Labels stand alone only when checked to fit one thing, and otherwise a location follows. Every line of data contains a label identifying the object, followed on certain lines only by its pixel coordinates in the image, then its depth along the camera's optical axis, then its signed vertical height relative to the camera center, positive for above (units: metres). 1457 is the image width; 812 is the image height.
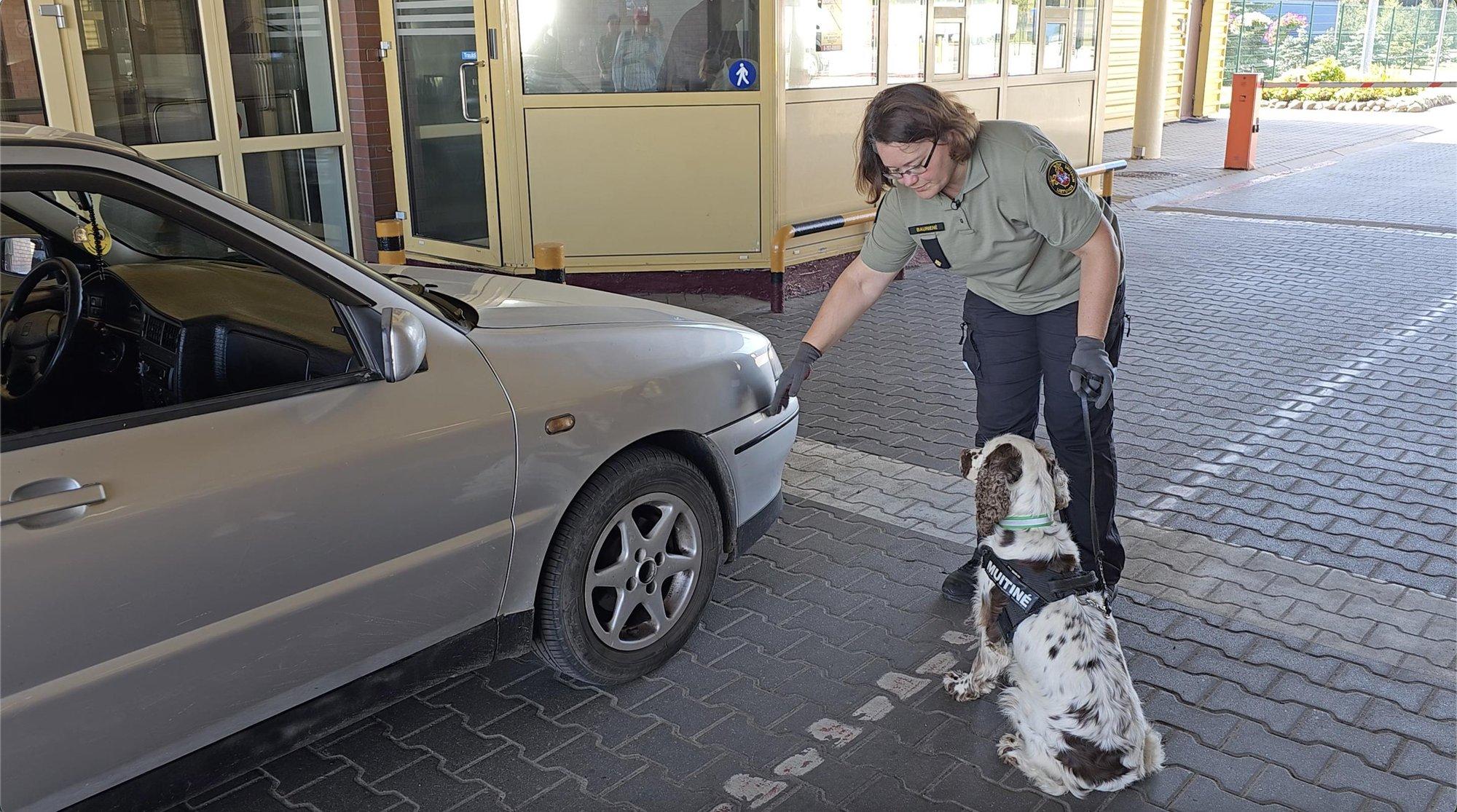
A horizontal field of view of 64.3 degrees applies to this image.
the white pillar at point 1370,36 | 34.12 +1.27
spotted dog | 3.09 -1.51
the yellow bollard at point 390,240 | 7.16 -0.87
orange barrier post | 16.27 -0.55
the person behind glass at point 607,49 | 8.38 +0.32
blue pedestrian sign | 8.61 +0.12
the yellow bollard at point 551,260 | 7.34 -1.01
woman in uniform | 3.60 -0.57
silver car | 2.42 -0.90
